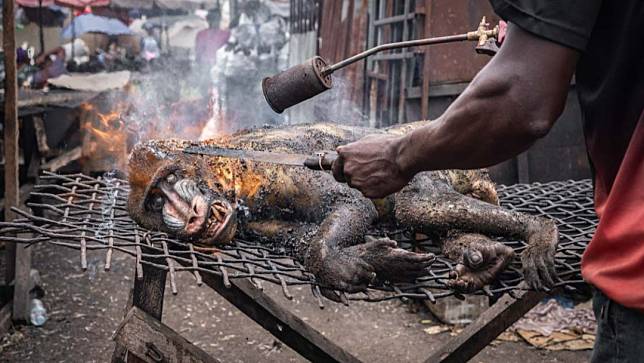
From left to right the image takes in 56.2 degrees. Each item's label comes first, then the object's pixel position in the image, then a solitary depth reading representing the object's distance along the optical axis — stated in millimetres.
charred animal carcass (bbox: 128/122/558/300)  2875
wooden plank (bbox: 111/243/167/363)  3298
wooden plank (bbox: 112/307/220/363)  3068
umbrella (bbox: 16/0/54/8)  14438
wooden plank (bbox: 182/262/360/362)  3598
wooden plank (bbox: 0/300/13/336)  5144
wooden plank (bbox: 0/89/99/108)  6947
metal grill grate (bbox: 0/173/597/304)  2729
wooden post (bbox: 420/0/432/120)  6652
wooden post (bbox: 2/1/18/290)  4965
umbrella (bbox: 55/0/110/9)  15070
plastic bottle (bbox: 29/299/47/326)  5496
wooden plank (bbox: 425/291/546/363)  3664
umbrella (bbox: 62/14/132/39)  16500
